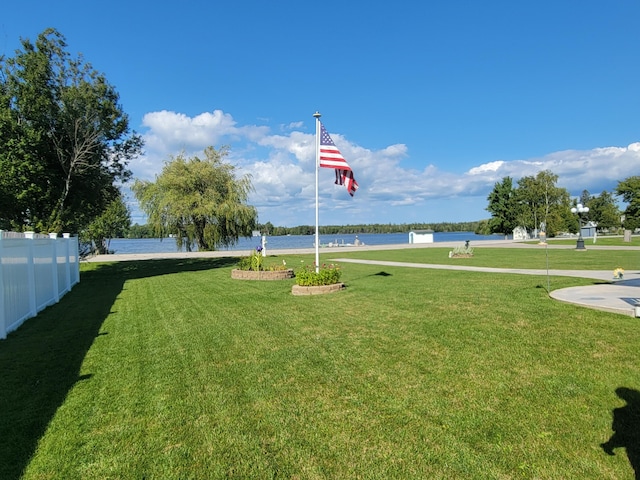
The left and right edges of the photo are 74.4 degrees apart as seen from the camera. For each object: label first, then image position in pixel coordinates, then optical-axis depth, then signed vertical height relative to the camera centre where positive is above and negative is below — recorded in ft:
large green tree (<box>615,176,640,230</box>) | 179.63 +11.42
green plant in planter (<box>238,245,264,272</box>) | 48.14 -3.45
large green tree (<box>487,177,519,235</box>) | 213.46 +9.60
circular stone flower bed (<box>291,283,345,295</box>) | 34.60 -4.83
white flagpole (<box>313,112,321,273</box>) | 38.42 +7.96
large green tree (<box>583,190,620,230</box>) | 241.55 +7.15
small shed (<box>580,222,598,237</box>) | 177.68 -3.11
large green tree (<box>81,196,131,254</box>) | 120.47 +3.06
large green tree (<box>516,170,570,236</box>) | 196.24 +10.58
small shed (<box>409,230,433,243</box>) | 149.59 -2.79
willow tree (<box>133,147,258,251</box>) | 94.99 +7.17
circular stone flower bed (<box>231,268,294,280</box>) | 46.55 -4.69
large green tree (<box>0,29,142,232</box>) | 48.44 +12.89
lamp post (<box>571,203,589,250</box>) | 77.71 +2.83
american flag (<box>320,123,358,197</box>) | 37.88 +6.29
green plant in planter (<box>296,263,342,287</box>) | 35.50 -3.93
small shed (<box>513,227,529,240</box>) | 182.50 -3.62
